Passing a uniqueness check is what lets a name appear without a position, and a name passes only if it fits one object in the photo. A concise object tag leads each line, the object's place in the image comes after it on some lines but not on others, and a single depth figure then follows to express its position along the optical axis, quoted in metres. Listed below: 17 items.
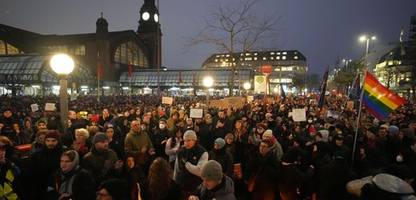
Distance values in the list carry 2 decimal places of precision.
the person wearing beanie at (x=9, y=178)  4.73
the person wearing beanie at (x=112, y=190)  3.74
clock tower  87.50
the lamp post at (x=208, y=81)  17.14
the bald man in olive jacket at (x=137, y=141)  7.78
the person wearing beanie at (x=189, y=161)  5.89
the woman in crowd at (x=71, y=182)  4.15
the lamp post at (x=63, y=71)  8.40
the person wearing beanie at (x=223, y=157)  6.25
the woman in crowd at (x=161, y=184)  4.30
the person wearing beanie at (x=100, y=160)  5.54
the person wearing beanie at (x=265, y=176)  5.42
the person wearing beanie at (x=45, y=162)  5.38
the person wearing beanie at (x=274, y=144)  6.41
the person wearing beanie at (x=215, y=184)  4.20
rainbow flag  7.54
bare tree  24.48
